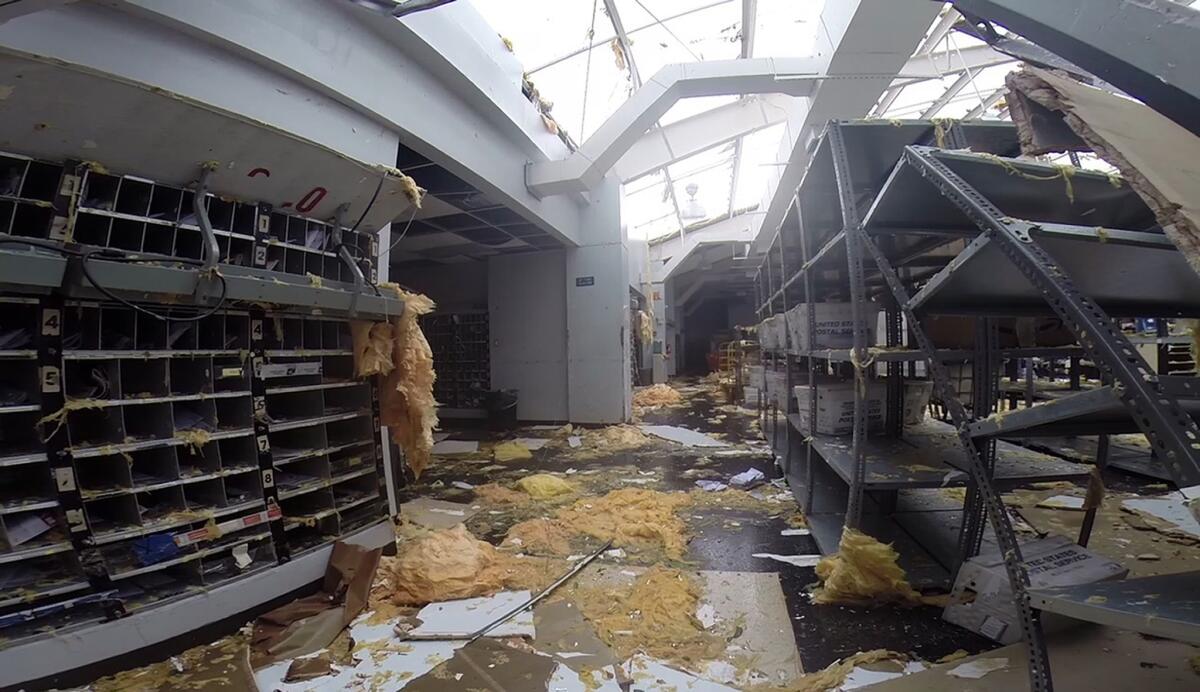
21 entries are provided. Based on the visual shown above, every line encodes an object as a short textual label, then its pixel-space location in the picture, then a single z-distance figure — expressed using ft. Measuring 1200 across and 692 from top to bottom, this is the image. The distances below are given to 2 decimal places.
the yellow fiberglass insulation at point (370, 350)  8.98
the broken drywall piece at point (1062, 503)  11.52
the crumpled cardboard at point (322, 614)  6.68
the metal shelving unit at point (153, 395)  5.71
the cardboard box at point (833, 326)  10.24
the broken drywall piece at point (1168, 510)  10.12
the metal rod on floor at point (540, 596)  7.06
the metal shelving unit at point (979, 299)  4.05
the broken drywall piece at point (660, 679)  5.82
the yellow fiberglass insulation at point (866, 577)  7.42
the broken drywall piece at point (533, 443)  19.53
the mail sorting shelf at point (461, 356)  25.94
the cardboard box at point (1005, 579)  6.19
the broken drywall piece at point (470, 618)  7.00
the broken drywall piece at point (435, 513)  11.58
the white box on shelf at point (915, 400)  10.77
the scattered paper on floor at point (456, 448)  19.02
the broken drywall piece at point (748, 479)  14.05
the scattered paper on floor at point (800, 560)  8.98
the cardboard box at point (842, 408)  10.66
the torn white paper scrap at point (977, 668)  5.57
